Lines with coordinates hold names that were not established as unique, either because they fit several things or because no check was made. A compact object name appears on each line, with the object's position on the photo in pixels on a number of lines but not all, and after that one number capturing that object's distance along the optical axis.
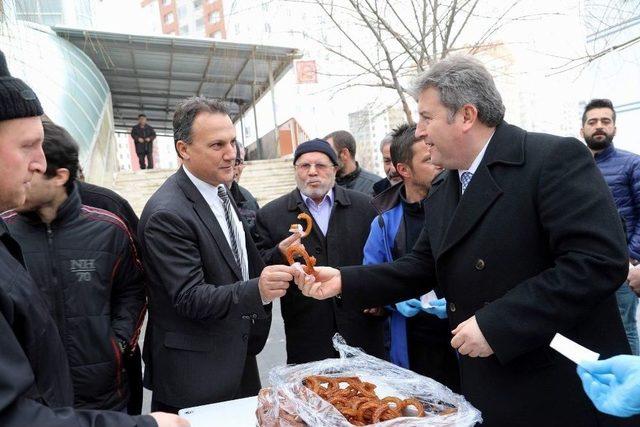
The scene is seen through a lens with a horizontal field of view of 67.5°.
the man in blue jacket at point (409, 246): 2.62
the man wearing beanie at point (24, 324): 1.02
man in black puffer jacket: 2.12
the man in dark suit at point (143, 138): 15.04
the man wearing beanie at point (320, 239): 3.04
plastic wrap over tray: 1.40
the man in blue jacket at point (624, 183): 3.86
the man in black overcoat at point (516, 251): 1.54
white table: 1.82
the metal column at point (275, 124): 19.11
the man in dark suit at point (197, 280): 2.00
